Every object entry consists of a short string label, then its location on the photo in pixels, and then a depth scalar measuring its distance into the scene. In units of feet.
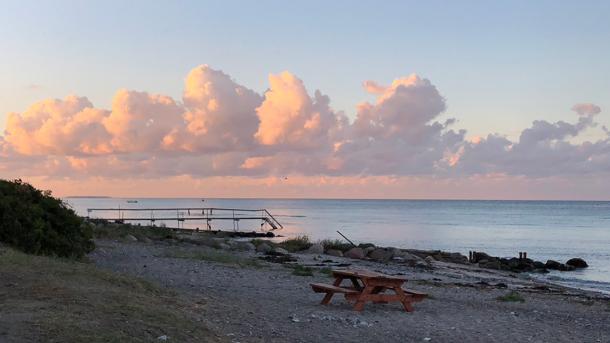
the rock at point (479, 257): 130.59
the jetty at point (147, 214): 365.30
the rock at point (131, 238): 100.14
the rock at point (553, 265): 125.62
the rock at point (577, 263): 127.24
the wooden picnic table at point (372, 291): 40.83
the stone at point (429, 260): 106.23
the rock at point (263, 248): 103.45
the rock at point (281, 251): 100.13
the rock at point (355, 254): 107.34
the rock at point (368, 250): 111.65
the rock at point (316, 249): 111.41
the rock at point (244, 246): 104.29
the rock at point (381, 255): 106.90
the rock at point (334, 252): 108.68
